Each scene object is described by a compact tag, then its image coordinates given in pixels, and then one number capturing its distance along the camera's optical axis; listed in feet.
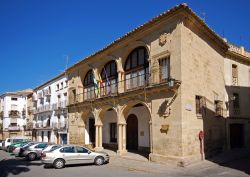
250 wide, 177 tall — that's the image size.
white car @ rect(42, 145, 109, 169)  38.02
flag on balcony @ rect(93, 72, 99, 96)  58.45
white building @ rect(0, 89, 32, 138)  128.04
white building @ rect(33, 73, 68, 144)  80.39
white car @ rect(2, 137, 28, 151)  72.39
